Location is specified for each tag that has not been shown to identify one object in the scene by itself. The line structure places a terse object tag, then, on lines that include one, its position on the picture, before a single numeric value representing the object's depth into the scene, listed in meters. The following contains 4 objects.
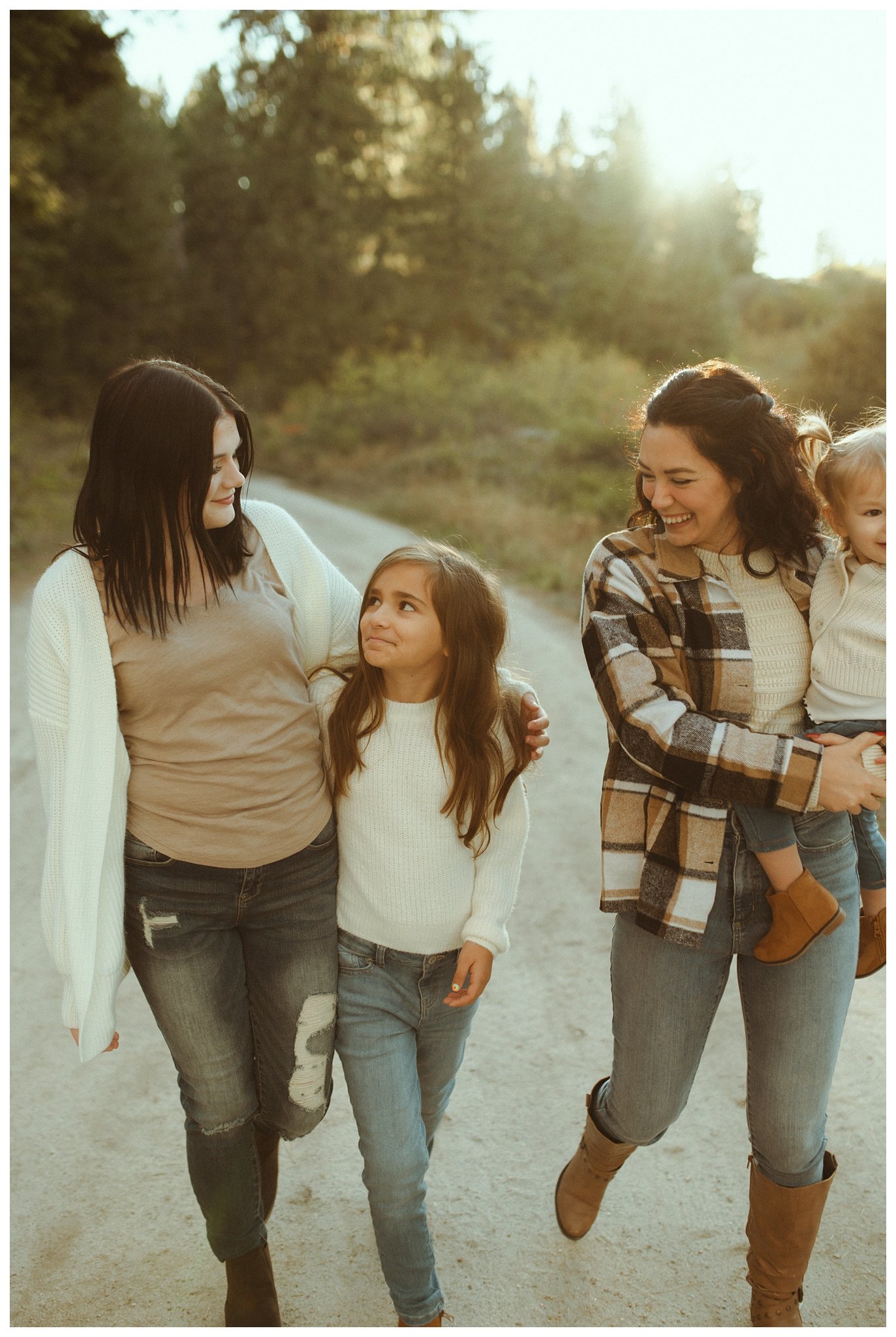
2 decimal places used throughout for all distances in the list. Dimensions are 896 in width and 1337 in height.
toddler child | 1.91
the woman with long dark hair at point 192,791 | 1.94
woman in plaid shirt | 1.97
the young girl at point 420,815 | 2.11
